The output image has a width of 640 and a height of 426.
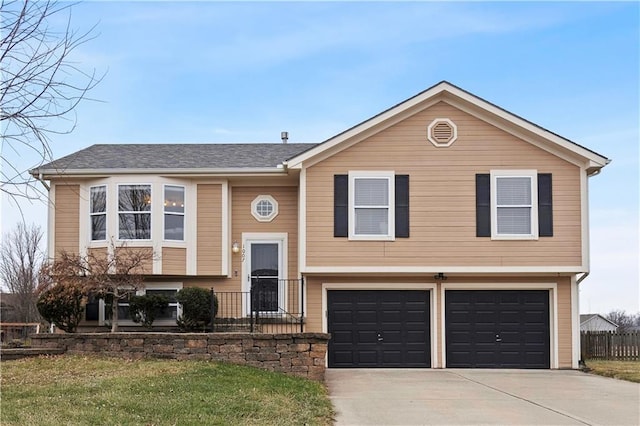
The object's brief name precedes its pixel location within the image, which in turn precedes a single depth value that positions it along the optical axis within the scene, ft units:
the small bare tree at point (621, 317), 178.81
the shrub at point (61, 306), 55.67
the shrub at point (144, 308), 58.54
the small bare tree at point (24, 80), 24.59
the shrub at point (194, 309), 57.21
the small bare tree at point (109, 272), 55.42
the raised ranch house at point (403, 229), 59.06
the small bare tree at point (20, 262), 116.67
